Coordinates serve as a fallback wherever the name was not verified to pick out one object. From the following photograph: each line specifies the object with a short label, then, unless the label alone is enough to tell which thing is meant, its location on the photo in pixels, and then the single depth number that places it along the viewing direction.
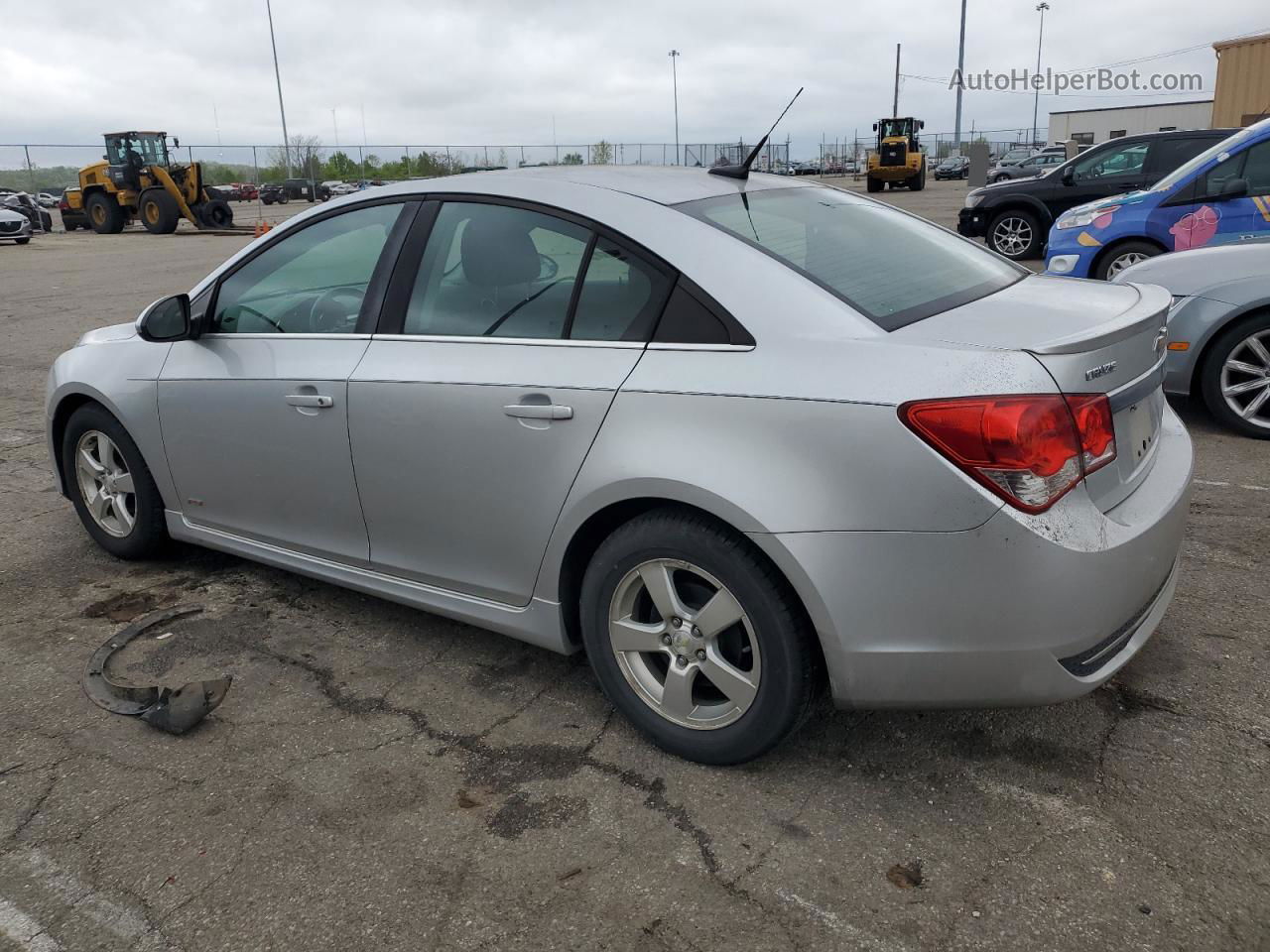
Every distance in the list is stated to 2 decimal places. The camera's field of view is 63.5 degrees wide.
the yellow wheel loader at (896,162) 37.41
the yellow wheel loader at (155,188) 28.00
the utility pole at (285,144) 45.87
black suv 12.01
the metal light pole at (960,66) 47.56
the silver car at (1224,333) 5.40
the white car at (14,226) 25.50
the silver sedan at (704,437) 2.28
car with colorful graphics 8.10
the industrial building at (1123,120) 51.97
